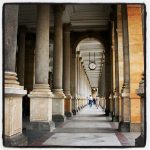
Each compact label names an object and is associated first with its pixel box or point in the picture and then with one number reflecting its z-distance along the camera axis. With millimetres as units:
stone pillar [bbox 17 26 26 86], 23344
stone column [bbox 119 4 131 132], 13234
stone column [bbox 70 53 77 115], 27003
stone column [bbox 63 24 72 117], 22609
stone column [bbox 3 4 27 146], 6500
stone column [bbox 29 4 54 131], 12625
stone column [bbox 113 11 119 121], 17625
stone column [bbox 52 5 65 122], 17547
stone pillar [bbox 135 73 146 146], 7304
